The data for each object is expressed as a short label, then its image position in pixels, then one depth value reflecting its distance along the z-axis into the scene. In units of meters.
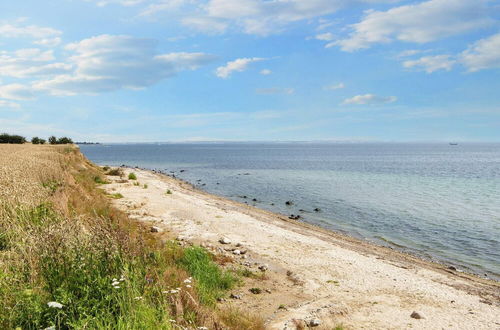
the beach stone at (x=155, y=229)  18.26
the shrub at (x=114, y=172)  49.23
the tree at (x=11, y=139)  75.75
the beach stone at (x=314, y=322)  9.70
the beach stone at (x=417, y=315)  10.85
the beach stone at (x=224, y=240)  17.72
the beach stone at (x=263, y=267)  14.32
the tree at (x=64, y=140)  86.18
